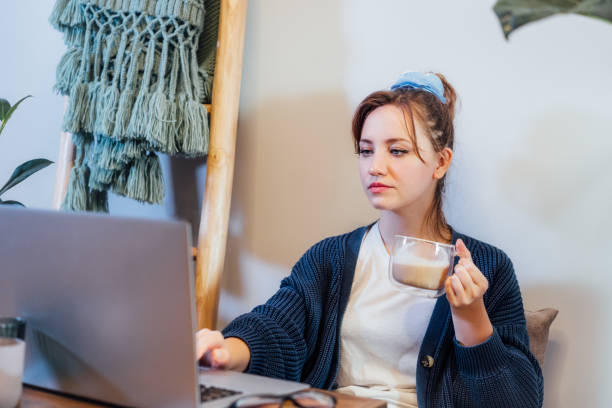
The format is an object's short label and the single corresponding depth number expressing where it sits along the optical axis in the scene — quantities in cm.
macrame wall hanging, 138
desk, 71
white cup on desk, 67
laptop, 62
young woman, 104
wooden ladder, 141
